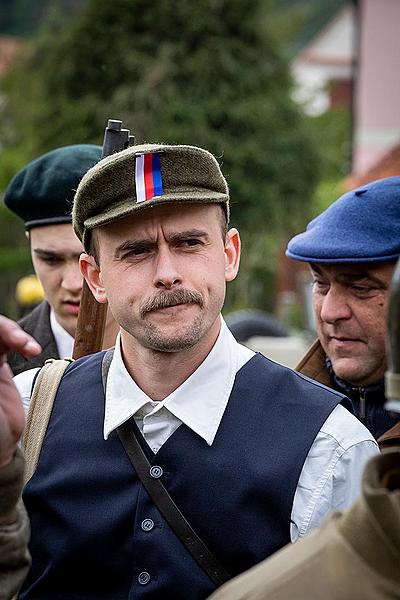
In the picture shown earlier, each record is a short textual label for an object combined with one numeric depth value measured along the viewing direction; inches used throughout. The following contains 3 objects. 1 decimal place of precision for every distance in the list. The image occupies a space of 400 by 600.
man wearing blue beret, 266.4
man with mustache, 212.8
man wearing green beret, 330.7
